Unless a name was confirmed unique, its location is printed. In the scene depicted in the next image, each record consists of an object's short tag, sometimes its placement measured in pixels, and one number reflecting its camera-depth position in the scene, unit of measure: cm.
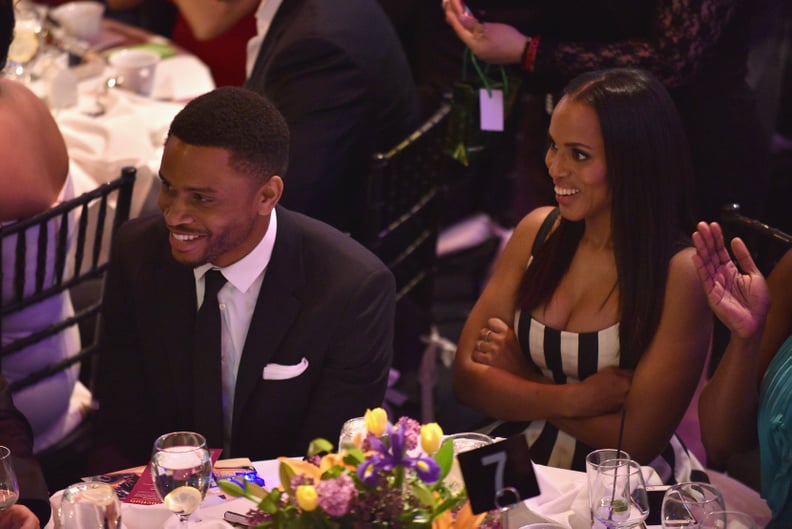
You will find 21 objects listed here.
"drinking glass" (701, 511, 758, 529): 391
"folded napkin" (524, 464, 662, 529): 424
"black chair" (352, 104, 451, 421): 660
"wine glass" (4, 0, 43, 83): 810
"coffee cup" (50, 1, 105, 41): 931
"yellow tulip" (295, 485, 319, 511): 309
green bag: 645
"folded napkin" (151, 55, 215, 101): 840
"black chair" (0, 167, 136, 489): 583
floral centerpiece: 313
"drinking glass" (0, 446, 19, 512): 399
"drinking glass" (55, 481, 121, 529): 378
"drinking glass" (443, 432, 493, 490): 417
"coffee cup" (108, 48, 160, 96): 829
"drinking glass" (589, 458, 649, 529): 398
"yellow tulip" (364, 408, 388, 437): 328
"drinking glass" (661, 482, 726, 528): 395
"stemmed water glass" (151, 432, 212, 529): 392
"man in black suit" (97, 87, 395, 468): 500
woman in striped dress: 507
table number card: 331
